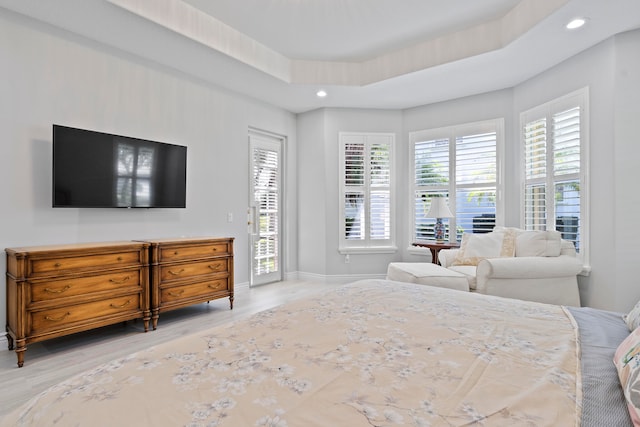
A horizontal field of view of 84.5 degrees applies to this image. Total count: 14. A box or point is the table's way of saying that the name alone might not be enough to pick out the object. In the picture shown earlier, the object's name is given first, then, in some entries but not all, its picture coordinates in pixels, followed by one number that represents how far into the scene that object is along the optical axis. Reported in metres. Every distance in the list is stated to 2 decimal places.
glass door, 4.91
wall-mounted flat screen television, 2.92
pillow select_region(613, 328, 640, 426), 0.73
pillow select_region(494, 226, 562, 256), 3.50
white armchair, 3.22
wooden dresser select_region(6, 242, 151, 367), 2.47
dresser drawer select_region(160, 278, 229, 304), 3.32
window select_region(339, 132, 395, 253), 5.36
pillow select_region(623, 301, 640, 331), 1.25
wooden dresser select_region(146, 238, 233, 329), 3.24
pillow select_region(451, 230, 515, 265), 3.79
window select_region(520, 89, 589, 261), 3.54
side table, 4.48
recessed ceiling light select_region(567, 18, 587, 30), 2.92
